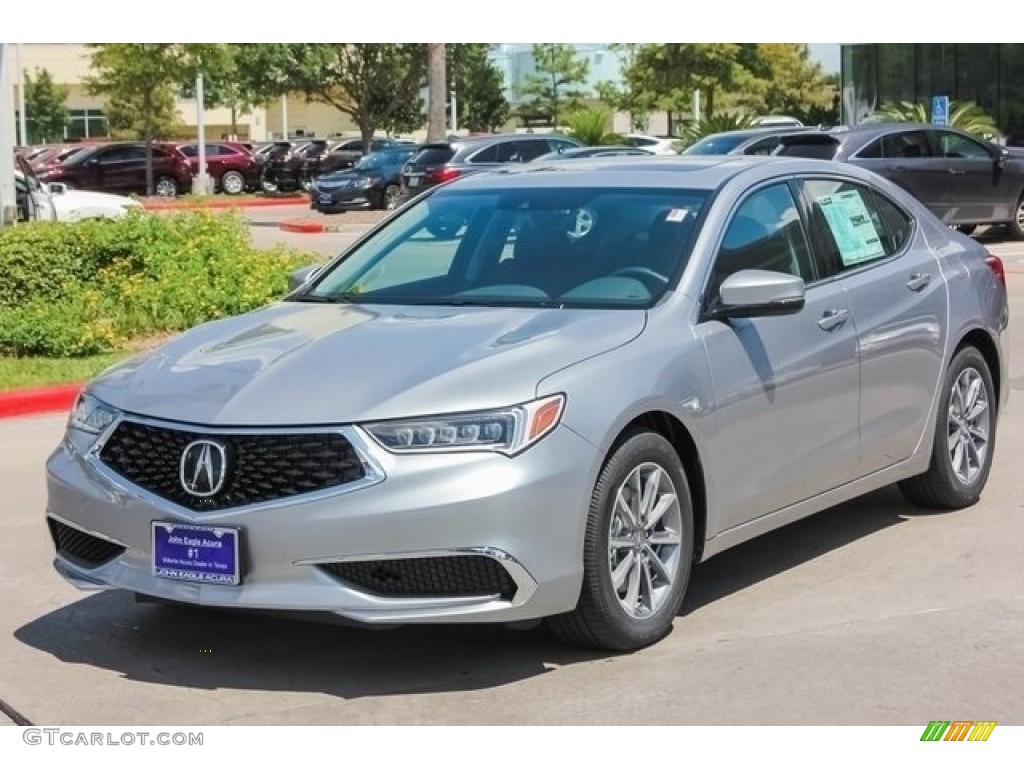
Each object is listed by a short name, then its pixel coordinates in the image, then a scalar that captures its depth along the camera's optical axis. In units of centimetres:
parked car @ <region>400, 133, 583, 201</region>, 3020
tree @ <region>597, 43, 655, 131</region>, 5678
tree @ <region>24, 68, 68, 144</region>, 7469
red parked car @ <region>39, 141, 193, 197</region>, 4381
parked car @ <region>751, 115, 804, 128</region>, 3429
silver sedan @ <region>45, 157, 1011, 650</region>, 510
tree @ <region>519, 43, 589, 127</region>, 7300
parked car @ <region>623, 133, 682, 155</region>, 3956
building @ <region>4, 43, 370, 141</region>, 8081
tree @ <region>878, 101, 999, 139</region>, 2866
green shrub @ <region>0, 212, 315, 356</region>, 1280
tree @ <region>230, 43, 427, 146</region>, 4894
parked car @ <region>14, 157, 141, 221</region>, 1945
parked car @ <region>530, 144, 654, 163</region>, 2537
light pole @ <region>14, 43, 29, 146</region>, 5662
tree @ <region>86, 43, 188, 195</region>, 4109
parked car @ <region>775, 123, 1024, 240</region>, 2167
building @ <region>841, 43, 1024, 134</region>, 3956
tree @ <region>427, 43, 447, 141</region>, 3631
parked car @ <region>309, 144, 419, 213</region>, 3453
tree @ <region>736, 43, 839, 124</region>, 5228
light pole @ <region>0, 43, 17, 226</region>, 1518
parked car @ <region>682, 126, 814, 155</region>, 2133
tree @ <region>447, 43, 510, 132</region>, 7106
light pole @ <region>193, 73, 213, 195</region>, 4247
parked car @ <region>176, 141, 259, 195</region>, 4747
